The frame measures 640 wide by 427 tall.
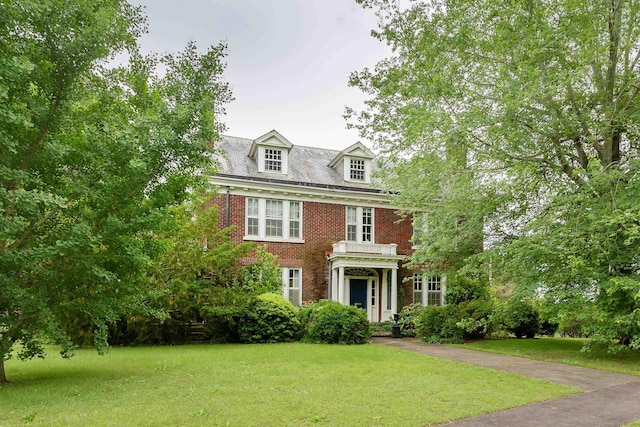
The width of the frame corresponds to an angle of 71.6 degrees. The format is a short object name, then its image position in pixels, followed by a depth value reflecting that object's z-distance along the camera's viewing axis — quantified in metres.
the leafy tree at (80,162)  6.80
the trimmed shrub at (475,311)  16.77
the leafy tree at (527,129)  10.73
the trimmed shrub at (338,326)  15.01
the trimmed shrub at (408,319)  19.44
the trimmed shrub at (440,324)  16.88
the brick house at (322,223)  19.75
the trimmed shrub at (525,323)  18.33
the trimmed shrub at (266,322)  15.19
